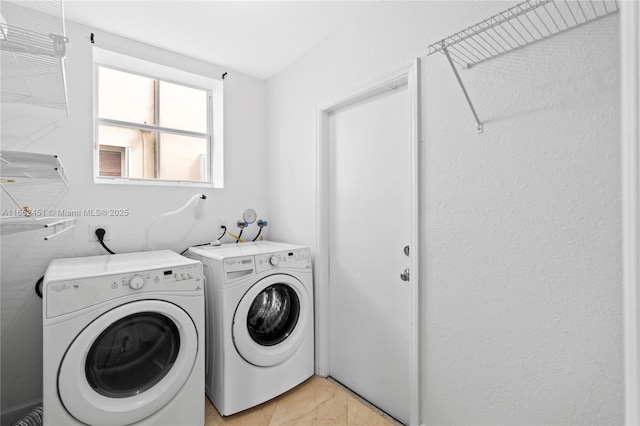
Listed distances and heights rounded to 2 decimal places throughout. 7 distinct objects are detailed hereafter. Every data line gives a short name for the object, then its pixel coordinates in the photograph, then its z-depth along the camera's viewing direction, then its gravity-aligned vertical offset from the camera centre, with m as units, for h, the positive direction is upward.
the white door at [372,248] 1.74 -0.23
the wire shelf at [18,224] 1.07 -0.04
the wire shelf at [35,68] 1.39 +0.71
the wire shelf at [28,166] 1.14 +0.20
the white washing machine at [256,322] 1.78 -0.69
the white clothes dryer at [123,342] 1.30 -0.61
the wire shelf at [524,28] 1.03 +0.68
